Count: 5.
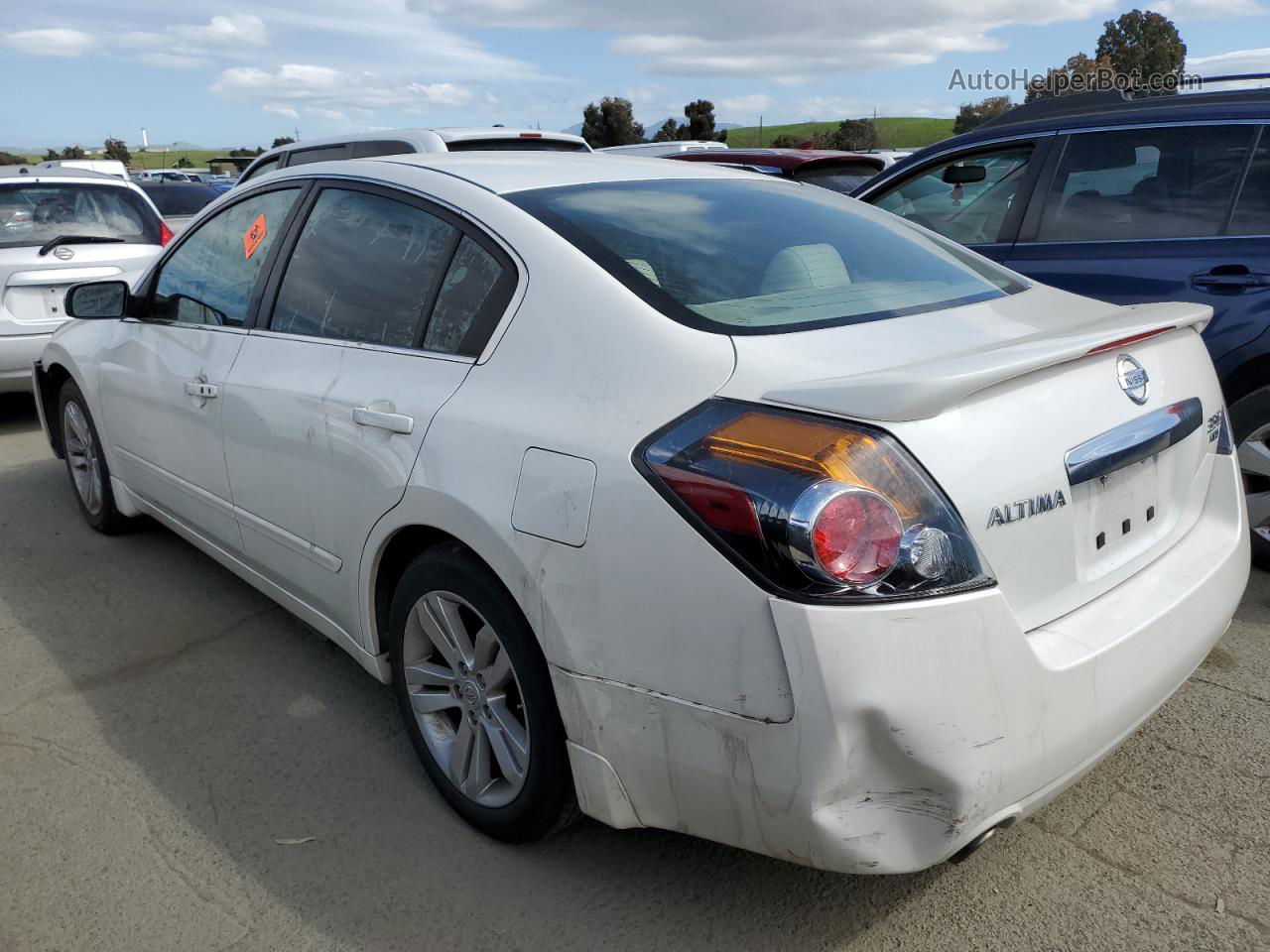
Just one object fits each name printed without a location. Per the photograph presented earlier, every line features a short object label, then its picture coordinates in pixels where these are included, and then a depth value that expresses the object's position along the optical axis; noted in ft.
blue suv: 12.34
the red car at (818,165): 28.71
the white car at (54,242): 21.86
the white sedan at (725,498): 5.94
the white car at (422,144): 23.12
